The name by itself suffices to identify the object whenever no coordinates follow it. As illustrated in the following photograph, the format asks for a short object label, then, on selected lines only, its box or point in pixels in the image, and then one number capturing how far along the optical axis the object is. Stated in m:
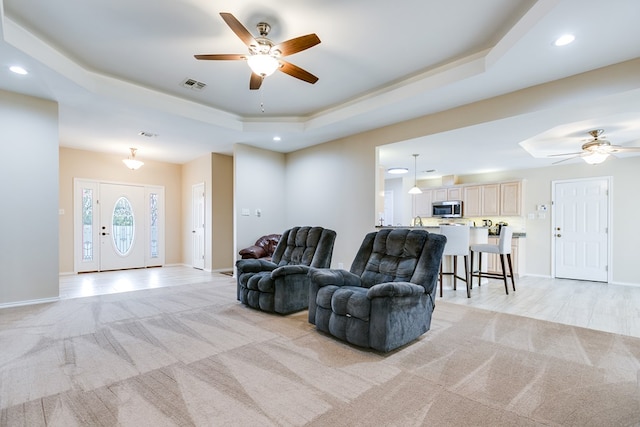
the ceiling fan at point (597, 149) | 4.68
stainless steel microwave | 7.79
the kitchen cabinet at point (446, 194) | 7.94
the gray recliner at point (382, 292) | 2.47
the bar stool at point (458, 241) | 4.53
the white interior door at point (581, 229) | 6.01
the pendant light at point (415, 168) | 6.13
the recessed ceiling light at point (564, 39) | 2.57
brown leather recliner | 5.66
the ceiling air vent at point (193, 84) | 3.99
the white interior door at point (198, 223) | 7.39
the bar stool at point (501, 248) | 4.76
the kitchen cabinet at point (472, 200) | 7.52
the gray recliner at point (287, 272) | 3.51
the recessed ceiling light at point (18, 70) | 3.25
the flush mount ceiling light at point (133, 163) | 6.51
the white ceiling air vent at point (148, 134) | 5.50
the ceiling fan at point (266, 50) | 2.55
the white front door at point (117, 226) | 6.77
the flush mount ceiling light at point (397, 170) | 7.36
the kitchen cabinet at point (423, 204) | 8.53
